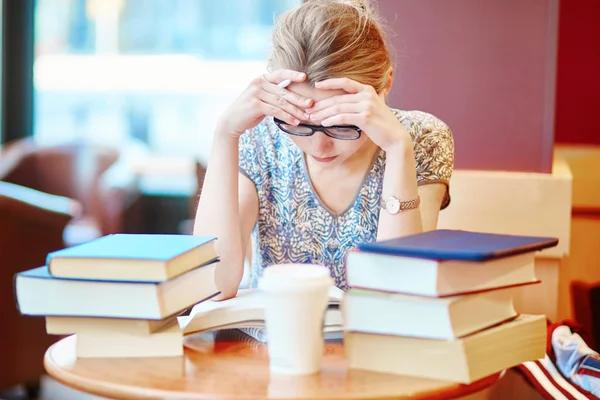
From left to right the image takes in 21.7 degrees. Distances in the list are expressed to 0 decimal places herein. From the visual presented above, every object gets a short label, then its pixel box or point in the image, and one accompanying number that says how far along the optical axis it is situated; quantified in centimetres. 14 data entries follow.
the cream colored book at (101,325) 208
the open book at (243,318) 217
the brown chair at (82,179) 590
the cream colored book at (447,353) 198
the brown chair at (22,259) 417
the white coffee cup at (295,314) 196
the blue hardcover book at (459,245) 195
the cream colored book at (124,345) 209
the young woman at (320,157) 235
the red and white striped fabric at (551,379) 243
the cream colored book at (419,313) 197
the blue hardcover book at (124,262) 204
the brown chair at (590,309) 304
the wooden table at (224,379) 195
